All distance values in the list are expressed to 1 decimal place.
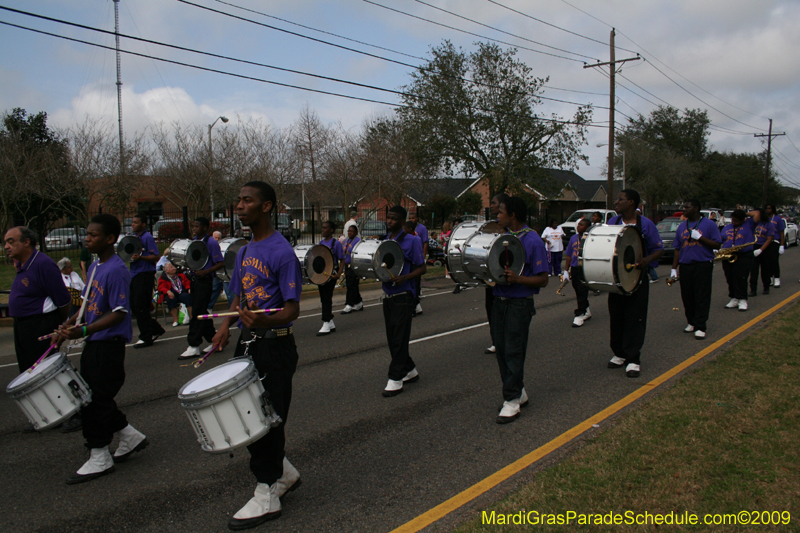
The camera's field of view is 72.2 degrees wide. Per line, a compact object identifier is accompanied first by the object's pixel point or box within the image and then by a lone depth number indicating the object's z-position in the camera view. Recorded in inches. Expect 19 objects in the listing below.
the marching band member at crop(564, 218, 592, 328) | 378.5
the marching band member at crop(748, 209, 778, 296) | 451.2
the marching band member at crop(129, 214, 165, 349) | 348.2
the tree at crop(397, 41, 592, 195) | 1291.8
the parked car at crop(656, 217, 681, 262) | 853.8
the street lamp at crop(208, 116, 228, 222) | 1123.9
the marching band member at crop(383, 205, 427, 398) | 237.6
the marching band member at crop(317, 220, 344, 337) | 378.3
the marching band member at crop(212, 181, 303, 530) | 136.3
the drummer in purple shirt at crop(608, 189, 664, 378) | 253.0
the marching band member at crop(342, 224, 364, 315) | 474.0
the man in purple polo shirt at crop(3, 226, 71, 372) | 197.9
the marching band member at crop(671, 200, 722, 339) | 325.4
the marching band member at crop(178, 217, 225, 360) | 321.7
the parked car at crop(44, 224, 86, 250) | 695.1
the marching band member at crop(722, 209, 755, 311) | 410.3
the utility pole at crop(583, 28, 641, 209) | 1031.0
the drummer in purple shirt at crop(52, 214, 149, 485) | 163.6
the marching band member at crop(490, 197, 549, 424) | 198.5
